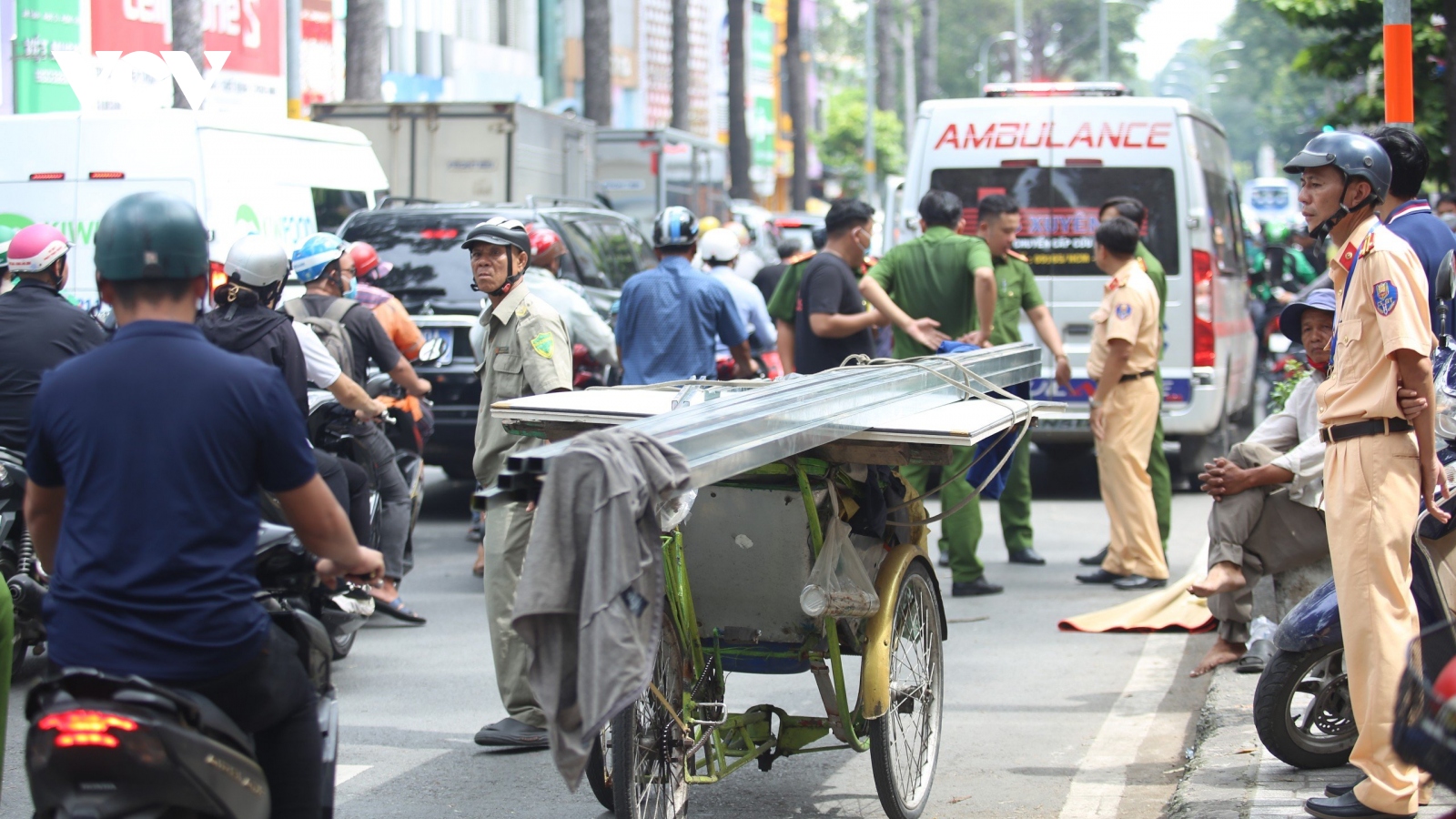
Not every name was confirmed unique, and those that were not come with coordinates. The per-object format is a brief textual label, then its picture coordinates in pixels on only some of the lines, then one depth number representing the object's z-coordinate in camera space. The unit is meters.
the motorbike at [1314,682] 9.73
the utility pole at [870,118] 84.81
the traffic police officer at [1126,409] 16.86
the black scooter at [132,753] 5.44
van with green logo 21.80
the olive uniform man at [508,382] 10.83
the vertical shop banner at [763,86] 116.69
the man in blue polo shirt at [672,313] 15.58
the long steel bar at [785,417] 6.90
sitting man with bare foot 11.94
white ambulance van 21.69
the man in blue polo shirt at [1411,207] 9.02
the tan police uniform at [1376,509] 8.40
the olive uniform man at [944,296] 16.45
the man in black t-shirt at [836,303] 16.27
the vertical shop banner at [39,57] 33.91
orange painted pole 11.98
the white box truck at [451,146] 37.84
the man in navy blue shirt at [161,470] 5.64
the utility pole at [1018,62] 139.54
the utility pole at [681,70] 67.06
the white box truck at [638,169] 52.69
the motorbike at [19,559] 11.74
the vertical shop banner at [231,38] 36.87
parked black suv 20.06
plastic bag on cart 8.66
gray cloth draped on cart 6.27
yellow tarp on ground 15.02
